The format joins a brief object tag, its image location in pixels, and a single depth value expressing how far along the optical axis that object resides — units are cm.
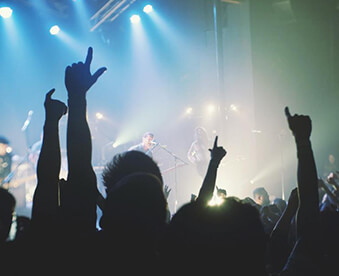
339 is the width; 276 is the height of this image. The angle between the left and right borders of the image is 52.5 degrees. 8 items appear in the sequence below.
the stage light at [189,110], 1401
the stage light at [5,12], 959
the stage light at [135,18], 1203
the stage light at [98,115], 1348
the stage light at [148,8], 1110
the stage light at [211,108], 1314
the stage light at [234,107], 1167
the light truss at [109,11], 975
